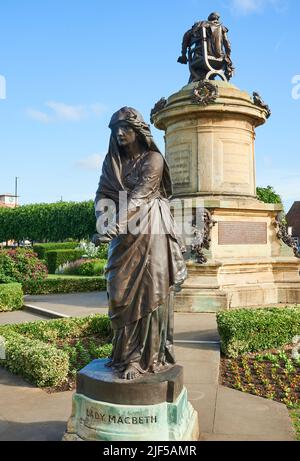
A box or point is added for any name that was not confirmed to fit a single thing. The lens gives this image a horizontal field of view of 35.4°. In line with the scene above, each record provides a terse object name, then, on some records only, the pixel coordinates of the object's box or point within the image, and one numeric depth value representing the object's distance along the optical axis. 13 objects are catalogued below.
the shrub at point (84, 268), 26.24
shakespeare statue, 13.39
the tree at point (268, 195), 34.19
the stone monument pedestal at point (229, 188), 12.19
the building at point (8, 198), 122.21
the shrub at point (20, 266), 17.64
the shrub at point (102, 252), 32.59
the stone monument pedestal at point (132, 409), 3.68
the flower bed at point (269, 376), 5.93
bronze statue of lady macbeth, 3.87
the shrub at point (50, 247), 38.12
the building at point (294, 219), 51.03
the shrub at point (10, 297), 14.38
